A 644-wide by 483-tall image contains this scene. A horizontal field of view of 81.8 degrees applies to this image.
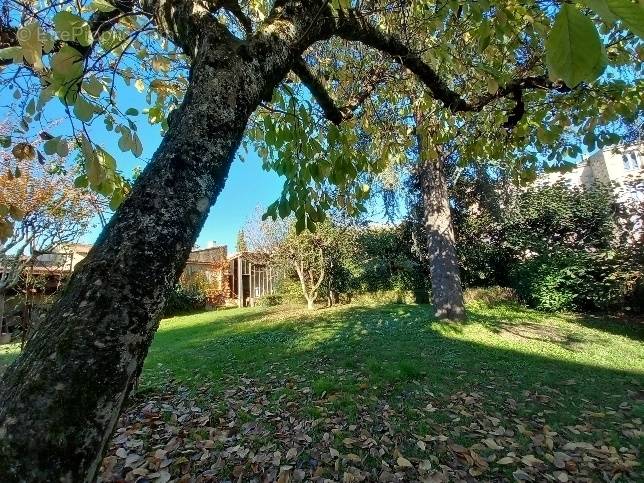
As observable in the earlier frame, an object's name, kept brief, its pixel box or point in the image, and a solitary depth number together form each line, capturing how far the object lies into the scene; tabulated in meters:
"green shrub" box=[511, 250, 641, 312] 10.26
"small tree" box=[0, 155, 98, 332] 8.80
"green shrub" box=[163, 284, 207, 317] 18.72
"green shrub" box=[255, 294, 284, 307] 18.80
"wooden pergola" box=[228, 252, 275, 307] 21.66
